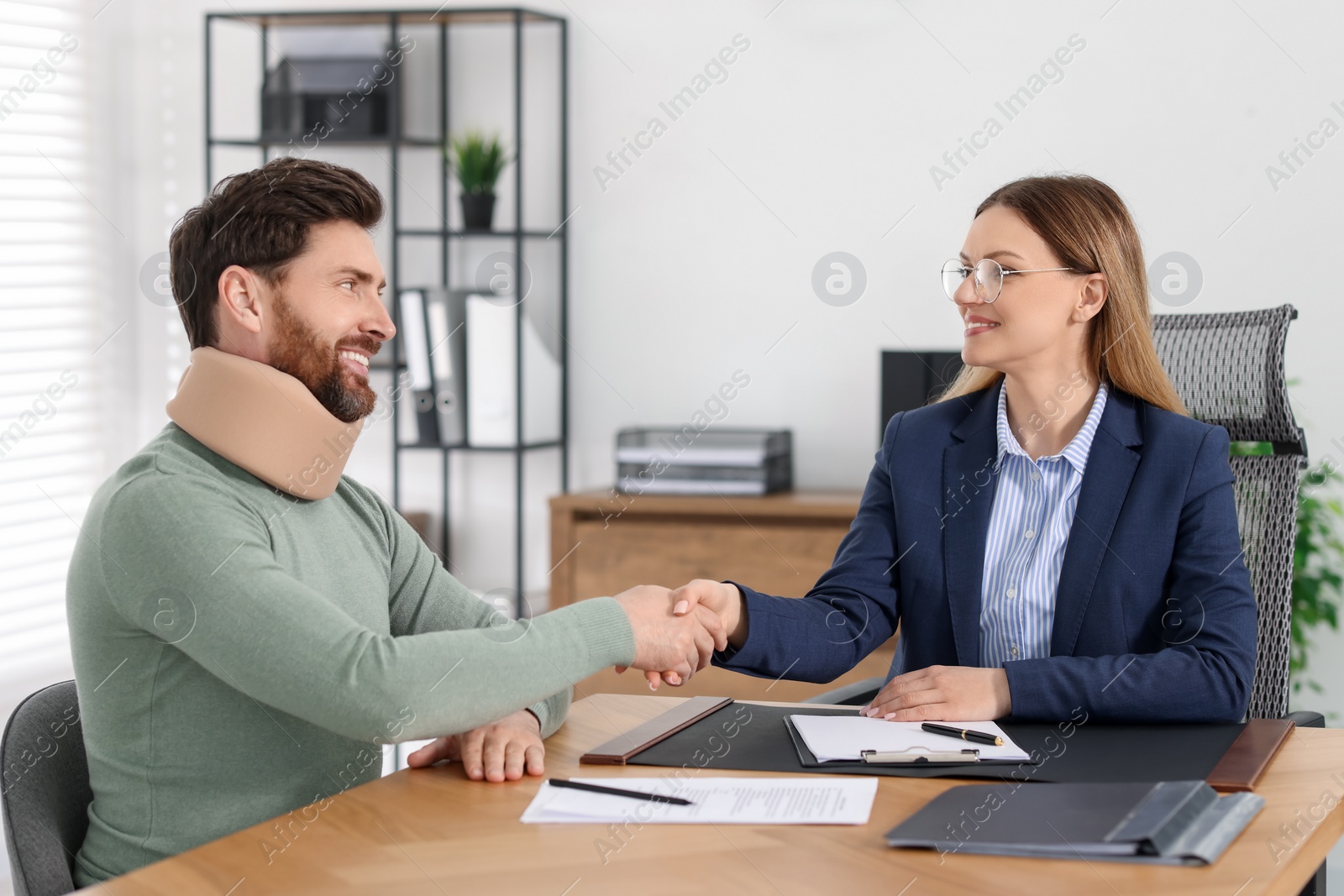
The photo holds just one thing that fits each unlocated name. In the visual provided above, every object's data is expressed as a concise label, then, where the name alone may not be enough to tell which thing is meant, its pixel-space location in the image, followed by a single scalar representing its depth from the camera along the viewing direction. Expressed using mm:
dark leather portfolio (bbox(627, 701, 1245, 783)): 1261
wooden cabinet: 3051
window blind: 3361
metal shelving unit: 3479
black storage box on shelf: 3539
